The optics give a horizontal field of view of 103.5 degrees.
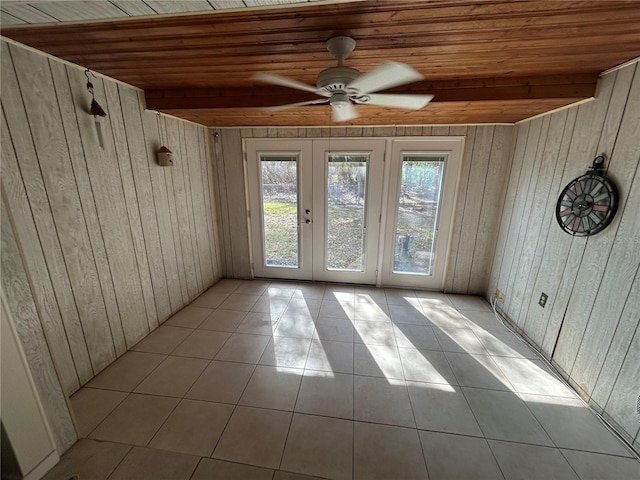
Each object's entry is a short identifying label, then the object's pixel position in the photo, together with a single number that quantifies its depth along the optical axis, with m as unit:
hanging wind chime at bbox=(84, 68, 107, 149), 1.82
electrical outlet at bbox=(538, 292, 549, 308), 2.27
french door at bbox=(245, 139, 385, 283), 3.31
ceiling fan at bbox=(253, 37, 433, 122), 1.24
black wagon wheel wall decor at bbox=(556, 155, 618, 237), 1.70
